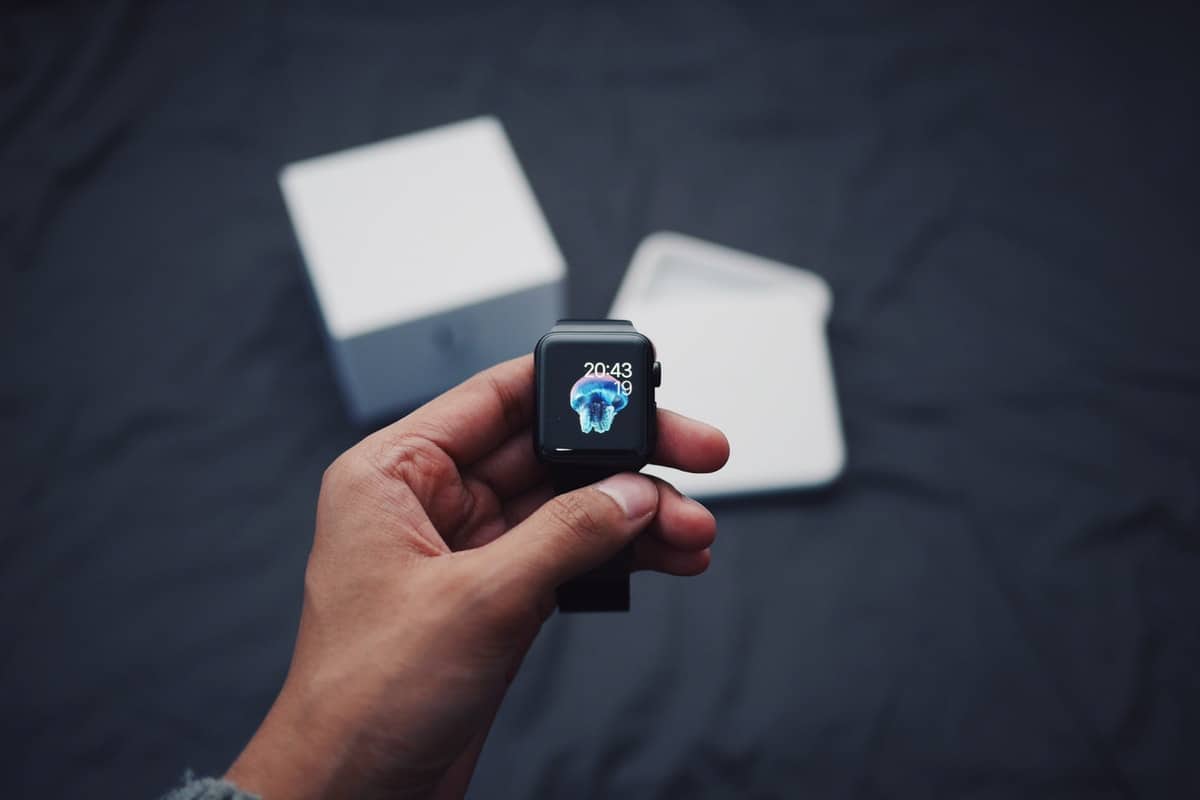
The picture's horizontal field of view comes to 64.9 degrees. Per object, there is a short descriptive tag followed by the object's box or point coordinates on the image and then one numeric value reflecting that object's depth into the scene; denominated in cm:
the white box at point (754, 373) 104
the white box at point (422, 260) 101
